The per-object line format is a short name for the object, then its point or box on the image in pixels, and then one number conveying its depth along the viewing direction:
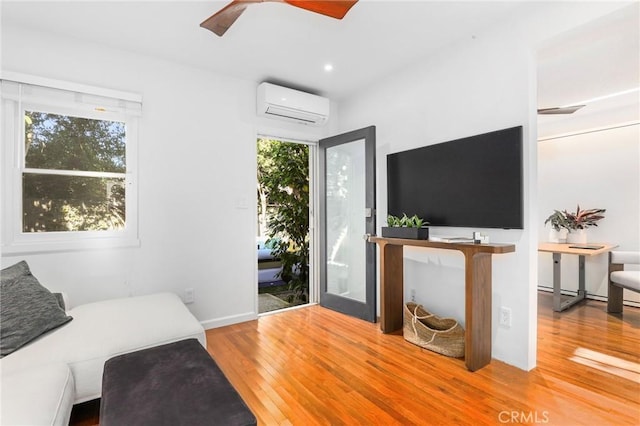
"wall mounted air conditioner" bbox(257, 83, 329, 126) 3.26
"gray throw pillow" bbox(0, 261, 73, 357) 1.67
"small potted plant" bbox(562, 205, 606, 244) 3.98
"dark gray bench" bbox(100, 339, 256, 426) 1.12
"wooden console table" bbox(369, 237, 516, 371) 2.18
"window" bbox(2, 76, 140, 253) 2.36
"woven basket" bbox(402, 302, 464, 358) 2.41
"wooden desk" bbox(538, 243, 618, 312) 3.43
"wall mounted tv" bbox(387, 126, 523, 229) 2.26
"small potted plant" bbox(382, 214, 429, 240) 2.62
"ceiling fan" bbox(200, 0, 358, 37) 1.72
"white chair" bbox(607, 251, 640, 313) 3.37
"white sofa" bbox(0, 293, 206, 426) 1.23
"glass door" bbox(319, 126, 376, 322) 3.26
